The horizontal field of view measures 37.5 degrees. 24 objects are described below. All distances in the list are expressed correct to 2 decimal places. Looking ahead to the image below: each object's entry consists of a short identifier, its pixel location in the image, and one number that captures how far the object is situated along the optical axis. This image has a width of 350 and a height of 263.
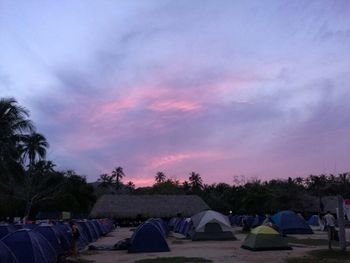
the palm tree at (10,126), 35.94
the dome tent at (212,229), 35.69
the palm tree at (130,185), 137.56
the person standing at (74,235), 24.14
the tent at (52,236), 21.62
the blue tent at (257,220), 47.04
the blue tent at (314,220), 57.74
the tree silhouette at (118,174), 135.82
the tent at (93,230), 37.88
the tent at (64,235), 24.15
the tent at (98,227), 41.75
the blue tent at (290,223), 42.29
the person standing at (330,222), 26.30
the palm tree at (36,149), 60.01
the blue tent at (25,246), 15.95
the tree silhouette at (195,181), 131.66
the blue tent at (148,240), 26.14
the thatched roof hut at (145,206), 72.94
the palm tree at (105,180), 130.81
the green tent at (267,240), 25.19
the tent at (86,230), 33.50
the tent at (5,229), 22.73
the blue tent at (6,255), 14.41
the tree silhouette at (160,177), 144.68
